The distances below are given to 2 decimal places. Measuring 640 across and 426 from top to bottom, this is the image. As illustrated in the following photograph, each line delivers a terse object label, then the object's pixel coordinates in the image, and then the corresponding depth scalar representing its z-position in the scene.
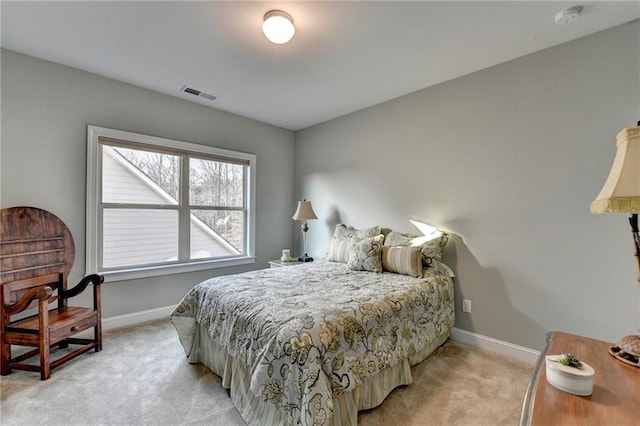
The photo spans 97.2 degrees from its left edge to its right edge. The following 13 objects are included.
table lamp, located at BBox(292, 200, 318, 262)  3.96
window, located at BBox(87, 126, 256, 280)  2.95
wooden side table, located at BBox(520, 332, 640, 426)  0.81
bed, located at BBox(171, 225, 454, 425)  1.42
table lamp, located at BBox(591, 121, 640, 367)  1.04
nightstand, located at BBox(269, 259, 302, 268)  3.82
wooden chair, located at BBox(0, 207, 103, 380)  2.07
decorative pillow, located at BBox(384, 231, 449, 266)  2.68
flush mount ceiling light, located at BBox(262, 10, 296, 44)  1.93
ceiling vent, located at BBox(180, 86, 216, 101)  3.16
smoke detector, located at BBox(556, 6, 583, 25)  1.89
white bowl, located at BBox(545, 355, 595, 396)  0.92
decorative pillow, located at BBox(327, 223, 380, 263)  3.30
